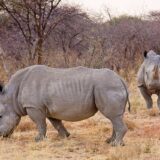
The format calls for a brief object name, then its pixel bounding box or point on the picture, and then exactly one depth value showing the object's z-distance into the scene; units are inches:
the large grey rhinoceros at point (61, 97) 630.1
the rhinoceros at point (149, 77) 883.2
